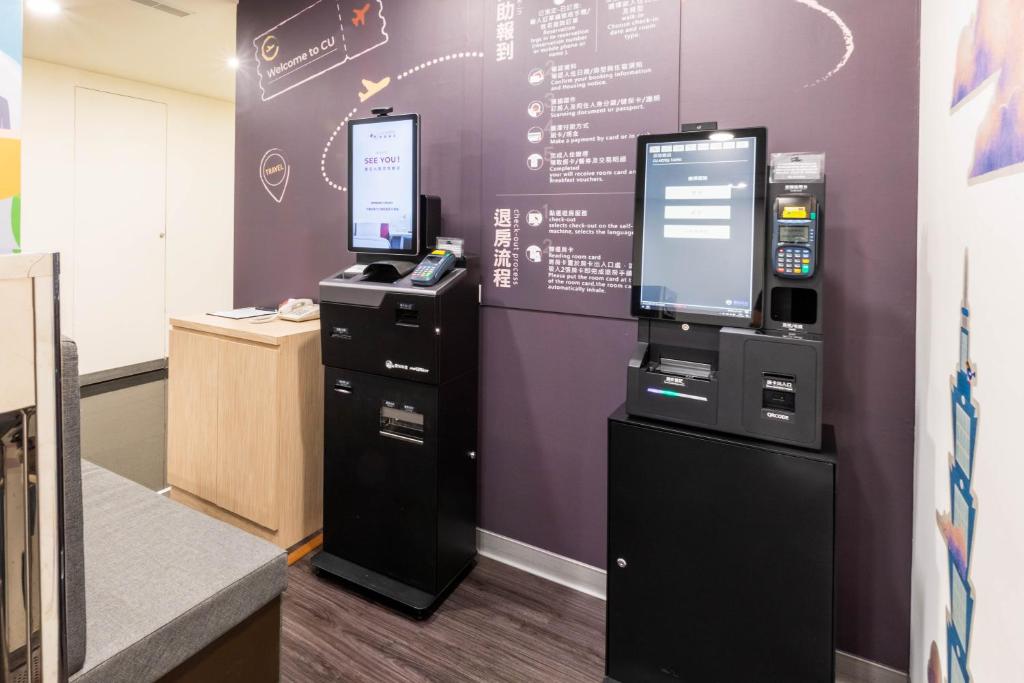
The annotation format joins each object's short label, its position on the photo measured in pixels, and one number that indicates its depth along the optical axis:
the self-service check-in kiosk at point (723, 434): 1.56
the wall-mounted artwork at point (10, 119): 1.01
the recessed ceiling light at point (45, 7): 3.71
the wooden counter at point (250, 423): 2.60
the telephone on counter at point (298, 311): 2.92
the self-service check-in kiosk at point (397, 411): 2.27
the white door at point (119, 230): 5.38
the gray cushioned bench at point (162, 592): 1.16
